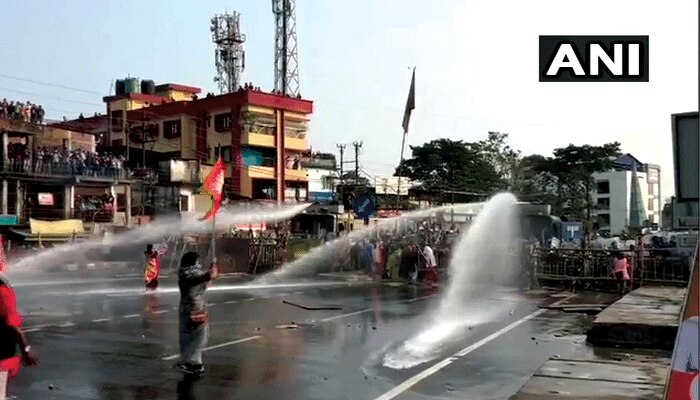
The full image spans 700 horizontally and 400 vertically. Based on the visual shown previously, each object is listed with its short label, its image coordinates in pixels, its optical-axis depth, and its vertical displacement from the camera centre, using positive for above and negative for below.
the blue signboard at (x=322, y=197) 69.01 +2.50
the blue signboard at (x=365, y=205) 30.86 +0.73
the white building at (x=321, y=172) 81.38 +5.56
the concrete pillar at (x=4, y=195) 41.81 +1.64
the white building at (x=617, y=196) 92.00 +3.05
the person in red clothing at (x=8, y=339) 6.77 -0.98
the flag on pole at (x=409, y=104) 43.91 +6.66
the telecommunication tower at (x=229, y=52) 74.31 +16.38
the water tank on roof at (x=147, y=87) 74.50 +13.15
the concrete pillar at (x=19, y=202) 42.50 +1.31
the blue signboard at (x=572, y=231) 44.10 -0.52
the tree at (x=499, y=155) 71.62 +6.21
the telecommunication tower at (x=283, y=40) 67.44 +16.04
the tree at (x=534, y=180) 63.59 +3.69
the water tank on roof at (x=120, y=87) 73.94 +13.04
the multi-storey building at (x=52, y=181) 42.72 +2.55
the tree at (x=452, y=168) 69.44 +5.08
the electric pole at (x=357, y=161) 76.94 +6.32
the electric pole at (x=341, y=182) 63.90 +4.05
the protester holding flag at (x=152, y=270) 22.67 -1.33
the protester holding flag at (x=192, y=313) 10.43 -1.21
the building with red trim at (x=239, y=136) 60.47 +7.15
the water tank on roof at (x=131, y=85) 73.38 +13.13
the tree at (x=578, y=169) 64.00 +4.43
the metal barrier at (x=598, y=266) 25.78 -1.50
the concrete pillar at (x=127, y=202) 46.58 +1.41
